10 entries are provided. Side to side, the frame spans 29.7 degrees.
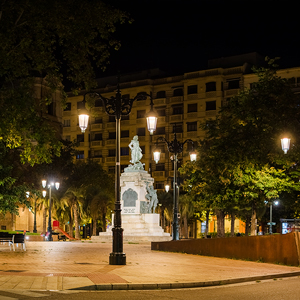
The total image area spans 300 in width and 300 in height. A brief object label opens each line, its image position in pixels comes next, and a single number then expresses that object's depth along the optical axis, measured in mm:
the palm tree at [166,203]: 64250
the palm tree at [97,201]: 56250
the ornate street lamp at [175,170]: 29609
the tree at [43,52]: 17797
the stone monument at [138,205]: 40188
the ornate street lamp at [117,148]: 17156
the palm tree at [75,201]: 54469
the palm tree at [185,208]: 61353
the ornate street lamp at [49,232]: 45612
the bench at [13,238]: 24595
